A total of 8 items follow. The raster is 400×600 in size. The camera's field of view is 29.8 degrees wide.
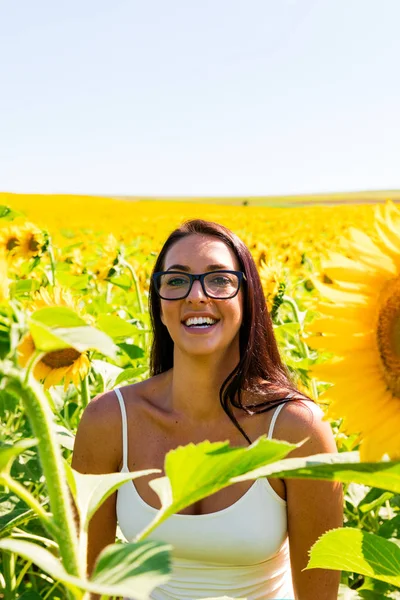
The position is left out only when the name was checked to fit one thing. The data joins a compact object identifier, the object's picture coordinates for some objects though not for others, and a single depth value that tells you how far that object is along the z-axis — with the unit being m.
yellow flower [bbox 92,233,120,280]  4.30
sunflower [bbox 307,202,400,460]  0.70
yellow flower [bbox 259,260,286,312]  3.23
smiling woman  1.87
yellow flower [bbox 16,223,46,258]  4.09
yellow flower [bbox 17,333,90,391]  1.98
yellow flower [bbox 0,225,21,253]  4.26
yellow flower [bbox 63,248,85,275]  4.92
